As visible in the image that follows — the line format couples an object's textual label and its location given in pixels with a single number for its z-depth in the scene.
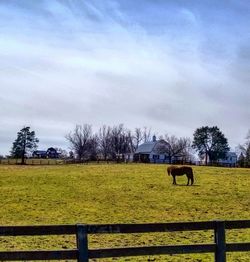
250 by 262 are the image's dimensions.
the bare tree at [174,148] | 147.38
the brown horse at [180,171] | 43.00
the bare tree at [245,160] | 101.14
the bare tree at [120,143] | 159.38
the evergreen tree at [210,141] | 147.12
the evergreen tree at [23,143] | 128.38
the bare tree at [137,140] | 169.35
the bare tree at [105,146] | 156.88
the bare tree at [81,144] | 157.50
